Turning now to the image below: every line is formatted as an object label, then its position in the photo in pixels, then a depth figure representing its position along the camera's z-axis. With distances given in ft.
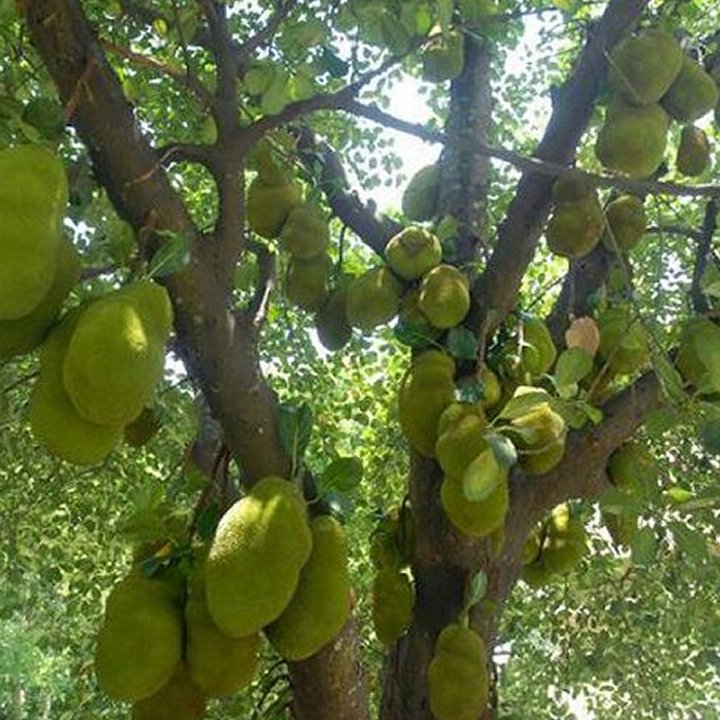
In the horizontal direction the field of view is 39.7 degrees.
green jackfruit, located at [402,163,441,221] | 7.65
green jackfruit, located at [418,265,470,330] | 6.13
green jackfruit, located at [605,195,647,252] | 6.89
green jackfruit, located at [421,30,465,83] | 6.12
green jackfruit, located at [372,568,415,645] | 6.14
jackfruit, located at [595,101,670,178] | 5.74
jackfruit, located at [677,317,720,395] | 4.29
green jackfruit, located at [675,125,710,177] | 6.62
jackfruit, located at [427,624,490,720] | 5.53
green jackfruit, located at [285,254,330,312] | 6.99
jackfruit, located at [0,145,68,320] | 3.51
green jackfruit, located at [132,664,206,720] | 4.46
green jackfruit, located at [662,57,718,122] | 5.96
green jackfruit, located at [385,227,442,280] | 6.52
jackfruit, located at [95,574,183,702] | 4.21
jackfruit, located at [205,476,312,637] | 4.06
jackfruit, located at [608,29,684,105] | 5.69
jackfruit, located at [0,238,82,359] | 3.99
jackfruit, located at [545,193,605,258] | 6.14
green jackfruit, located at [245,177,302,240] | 6.84
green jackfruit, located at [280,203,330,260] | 6.70
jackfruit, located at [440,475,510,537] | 5.17
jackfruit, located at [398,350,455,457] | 5.82
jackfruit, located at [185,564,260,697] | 4.32
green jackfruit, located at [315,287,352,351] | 7.12
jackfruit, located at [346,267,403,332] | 6.48
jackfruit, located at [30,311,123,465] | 3.92
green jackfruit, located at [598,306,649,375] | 6.27
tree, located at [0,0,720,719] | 4.52
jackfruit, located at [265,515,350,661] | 4.33
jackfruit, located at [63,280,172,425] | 3.65
